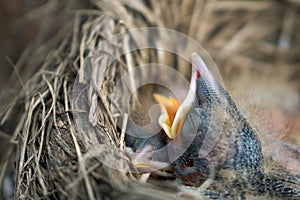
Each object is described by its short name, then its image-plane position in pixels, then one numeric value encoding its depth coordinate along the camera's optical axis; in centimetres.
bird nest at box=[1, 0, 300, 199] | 16
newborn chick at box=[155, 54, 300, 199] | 16
